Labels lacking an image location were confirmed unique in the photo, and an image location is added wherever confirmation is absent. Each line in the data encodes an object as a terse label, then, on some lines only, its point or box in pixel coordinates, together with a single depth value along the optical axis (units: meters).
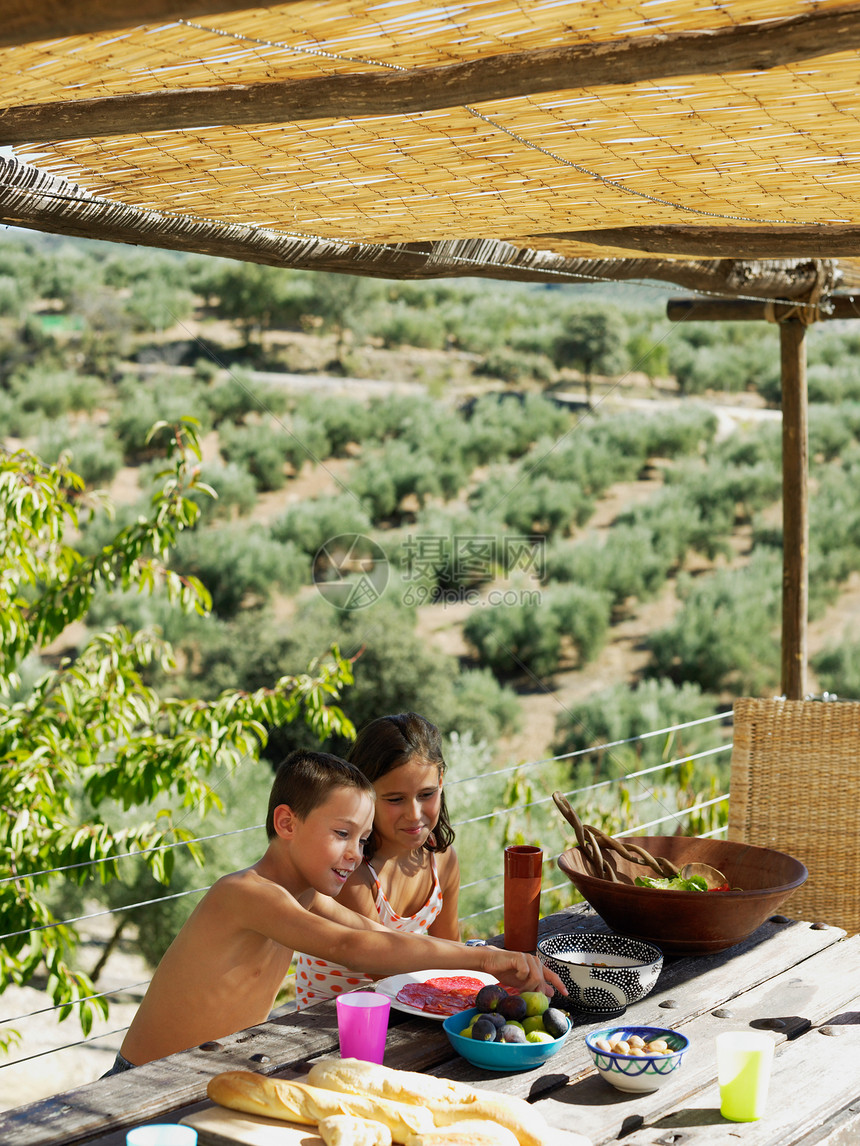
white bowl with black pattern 3.55
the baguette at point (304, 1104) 3.16
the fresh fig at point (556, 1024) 3.38
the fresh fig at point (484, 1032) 3.36
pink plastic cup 3.35
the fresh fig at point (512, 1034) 3.36
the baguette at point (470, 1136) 3.10
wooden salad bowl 3.72
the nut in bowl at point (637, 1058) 3.29
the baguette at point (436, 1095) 3.15
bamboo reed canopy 3.27
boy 3.63
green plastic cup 3.25
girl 4.03
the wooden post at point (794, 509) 5.99
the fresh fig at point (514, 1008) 3.41
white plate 3.59
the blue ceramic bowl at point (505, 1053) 3.35
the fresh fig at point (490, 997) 3.43
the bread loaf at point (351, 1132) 3.12
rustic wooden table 3.24
